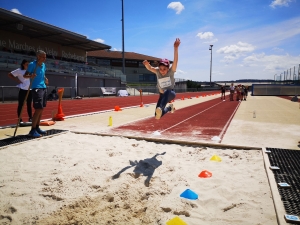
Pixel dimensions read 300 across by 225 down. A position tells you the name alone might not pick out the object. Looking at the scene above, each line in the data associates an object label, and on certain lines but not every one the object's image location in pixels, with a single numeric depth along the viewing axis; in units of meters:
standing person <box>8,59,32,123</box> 7.05
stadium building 23.48
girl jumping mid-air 5.11
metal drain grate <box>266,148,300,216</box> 2.68
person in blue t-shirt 5.86
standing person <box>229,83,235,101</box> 24.12
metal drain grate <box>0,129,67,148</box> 5.28
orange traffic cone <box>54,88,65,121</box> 9.44
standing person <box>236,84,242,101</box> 24.59
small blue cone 2.95
